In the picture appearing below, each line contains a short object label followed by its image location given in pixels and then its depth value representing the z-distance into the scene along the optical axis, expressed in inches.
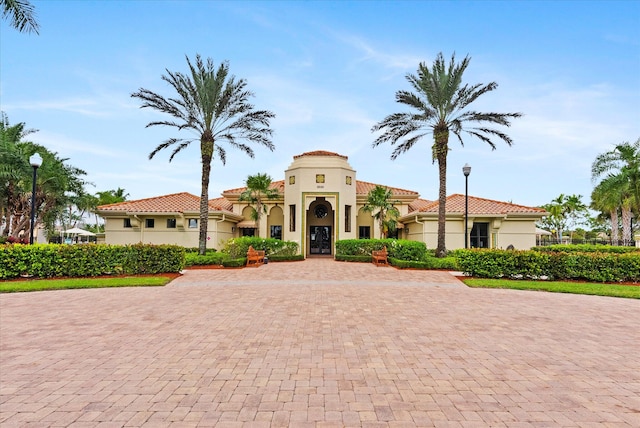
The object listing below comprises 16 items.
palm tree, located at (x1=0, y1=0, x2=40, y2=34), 502.6
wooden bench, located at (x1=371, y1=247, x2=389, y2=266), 825.5
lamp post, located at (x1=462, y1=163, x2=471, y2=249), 742.5
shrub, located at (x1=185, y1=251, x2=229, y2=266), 749.3
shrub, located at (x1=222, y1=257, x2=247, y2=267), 739.0
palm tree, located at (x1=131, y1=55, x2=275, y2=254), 860.0
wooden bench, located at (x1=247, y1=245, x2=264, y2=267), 798.4
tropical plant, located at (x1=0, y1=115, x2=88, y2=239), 1007.6
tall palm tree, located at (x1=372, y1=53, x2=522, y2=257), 834.2
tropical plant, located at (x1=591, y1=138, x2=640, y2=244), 967.6
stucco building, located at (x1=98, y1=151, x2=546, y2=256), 1040.2
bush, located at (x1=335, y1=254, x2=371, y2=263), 918.4
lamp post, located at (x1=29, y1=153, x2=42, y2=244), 615.8
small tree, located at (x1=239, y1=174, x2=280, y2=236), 1091.9
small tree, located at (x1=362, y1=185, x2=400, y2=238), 1043.9
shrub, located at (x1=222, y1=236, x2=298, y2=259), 859.4
